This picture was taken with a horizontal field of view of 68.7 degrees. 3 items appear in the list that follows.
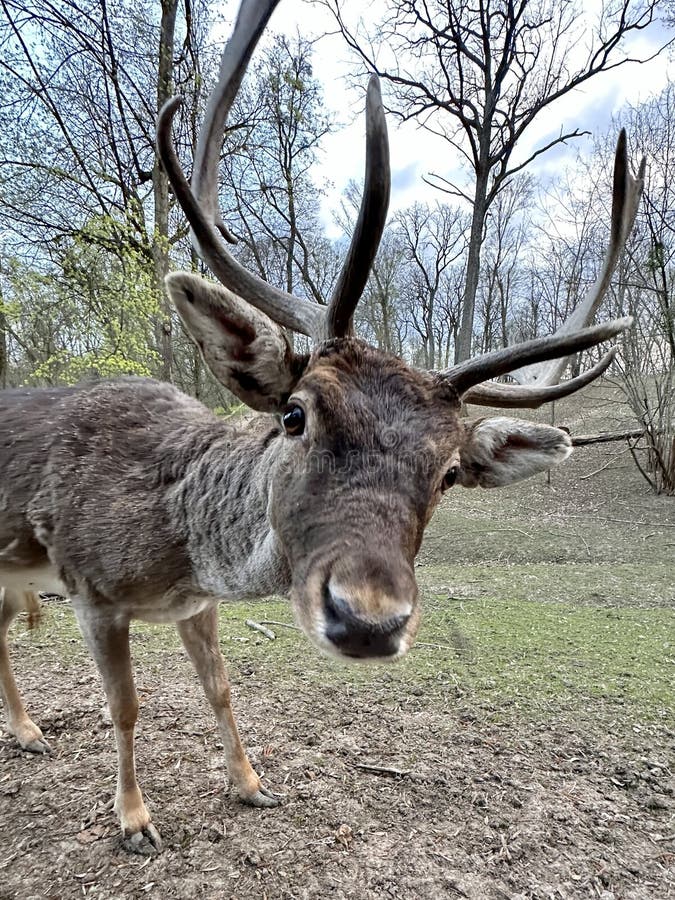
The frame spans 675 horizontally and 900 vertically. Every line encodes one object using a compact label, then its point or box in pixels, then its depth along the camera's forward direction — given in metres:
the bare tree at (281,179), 14.12
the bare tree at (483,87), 16.41
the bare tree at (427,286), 29.42
